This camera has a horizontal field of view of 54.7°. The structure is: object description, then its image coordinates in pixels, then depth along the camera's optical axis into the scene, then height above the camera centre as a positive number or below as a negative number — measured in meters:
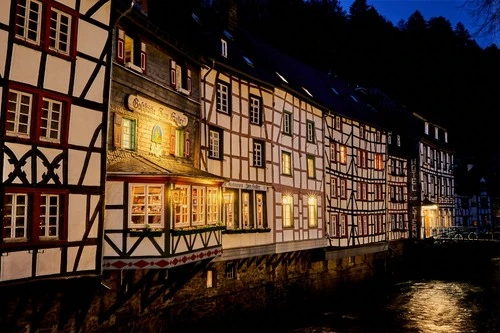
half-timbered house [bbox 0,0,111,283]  10.75 +1.96
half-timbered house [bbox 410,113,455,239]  41.72 +3.50
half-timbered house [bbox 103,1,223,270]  13.45 +1.59
